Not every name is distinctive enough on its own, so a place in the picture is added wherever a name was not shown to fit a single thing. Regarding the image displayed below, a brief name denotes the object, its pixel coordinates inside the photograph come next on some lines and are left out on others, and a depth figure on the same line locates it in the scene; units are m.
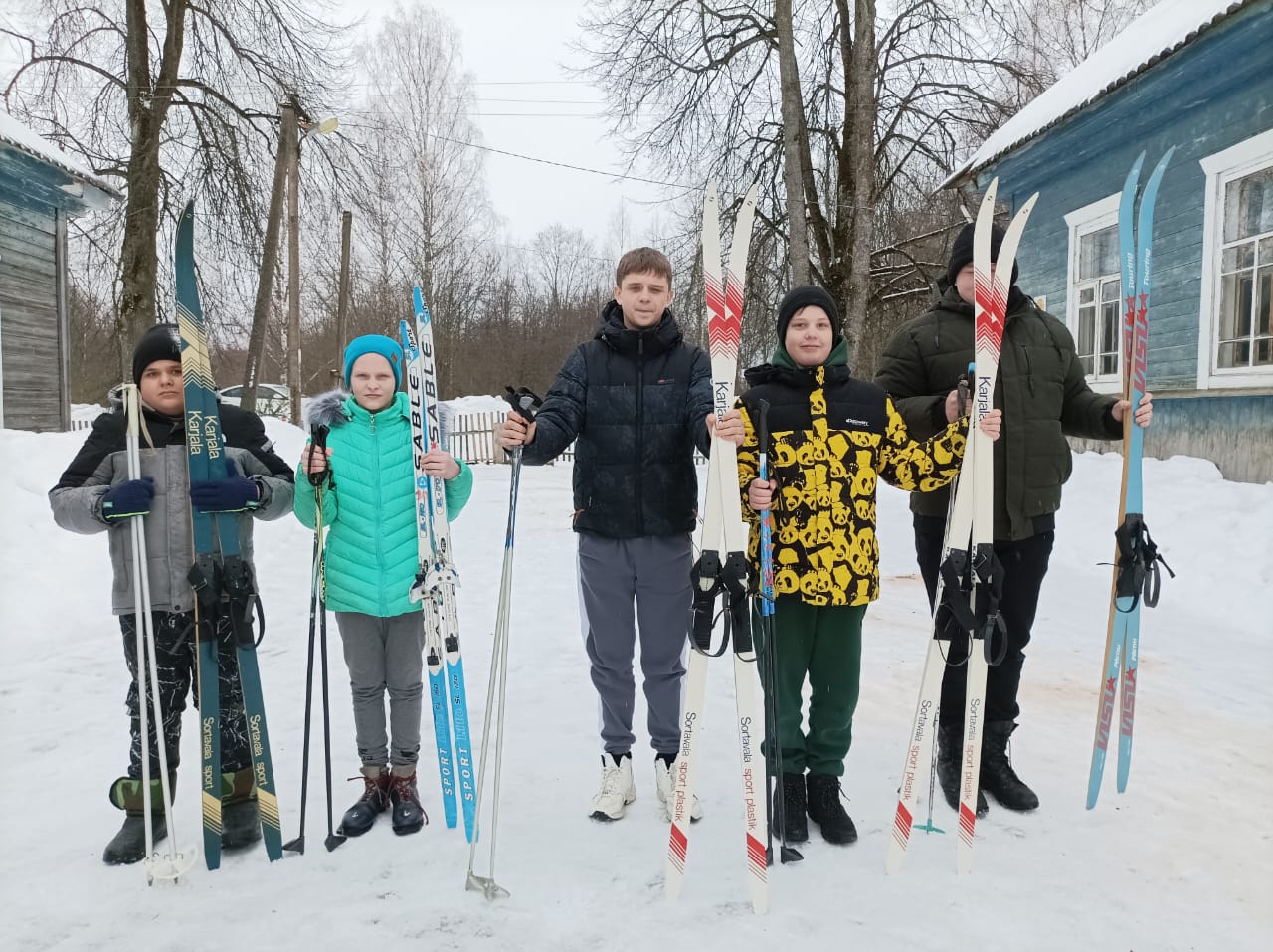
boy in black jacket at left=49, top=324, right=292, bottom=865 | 2.35
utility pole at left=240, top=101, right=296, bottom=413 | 12.88
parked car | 25.52
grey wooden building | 9.63
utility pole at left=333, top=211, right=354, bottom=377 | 19.45
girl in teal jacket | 2.54
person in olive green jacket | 2.65
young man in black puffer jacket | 2.62
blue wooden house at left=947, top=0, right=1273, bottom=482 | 6.32
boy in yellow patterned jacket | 2.45
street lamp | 13.09
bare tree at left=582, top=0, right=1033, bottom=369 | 12.46
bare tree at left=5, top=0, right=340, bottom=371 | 11.91
